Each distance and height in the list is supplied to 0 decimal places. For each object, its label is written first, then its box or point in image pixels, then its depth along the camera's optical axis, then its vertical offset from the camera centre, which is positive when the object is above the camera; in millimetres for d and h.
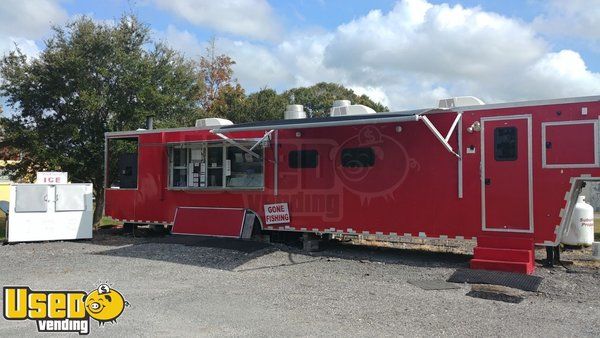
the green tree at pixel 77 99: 17859 +3104
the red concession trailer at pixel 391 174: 8766 +282
